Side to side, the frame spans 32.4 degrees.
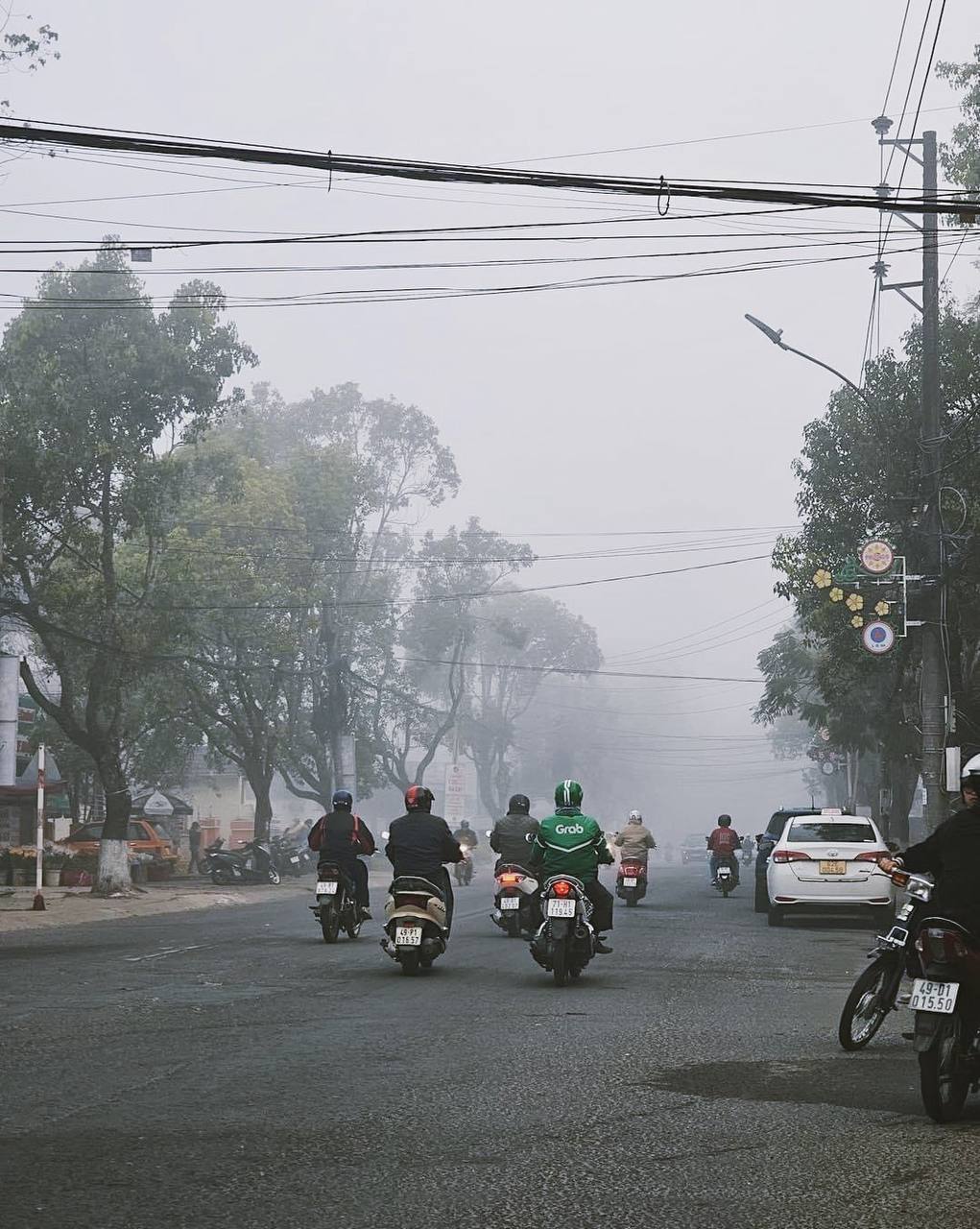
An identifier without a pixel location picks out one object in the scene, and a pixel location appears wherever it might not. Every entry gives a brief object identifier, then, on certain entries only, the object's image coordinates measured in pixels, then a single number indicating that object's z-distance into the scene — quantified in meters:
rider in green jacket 15.69
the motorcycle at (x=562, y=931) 15.12
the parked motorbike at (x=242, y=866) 45.91
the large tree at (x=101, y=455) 36.66
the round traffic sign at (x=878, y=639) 32.19
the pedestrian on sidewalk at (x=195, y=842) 53.97
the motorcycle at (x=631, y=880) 30.91
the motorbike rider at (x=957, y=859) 8.84
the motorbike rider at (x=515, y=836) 21.83
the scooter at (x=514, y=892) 20.47
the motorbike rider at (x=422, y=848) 16.22
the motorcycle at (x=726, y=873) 36.75
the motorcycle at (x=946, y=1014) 8.23
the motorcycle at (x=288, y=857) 52.47
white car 23.06
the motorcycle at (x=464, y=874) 49.03
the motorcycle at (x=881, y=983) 9.70
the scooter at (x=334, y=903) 20.33
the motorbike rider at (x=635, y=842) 30.47
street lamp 32.03
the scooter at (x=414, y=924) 15.81
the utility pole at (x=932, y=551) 28.62
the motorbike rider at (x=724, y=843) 36.69
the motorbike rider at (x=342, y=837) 20.05
